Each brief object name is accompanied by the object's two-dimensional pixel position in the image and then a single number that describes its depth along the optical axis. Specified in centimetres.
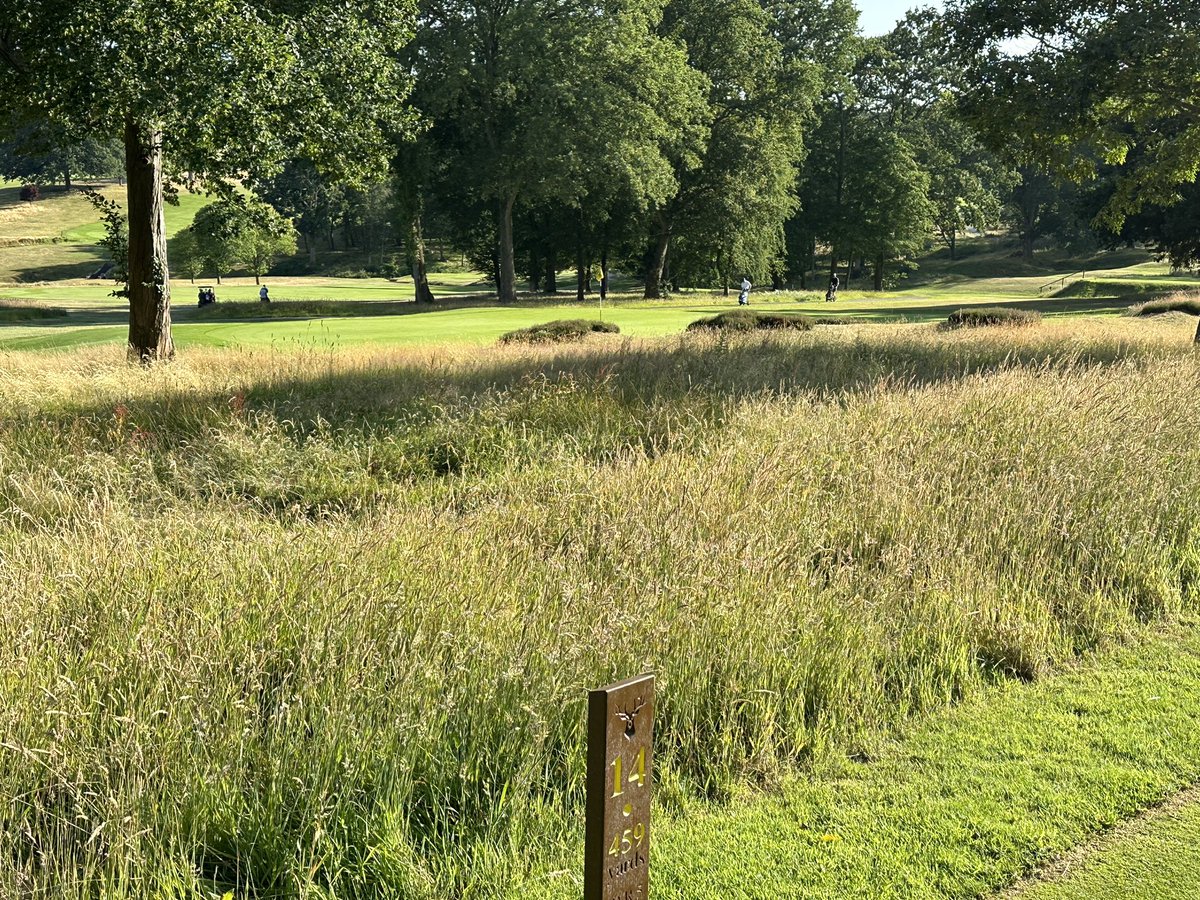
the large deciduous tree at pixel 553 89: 3969
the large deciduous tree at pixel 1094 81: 1803
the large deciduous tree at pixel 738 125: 5044
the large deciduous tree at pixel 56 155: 1670
